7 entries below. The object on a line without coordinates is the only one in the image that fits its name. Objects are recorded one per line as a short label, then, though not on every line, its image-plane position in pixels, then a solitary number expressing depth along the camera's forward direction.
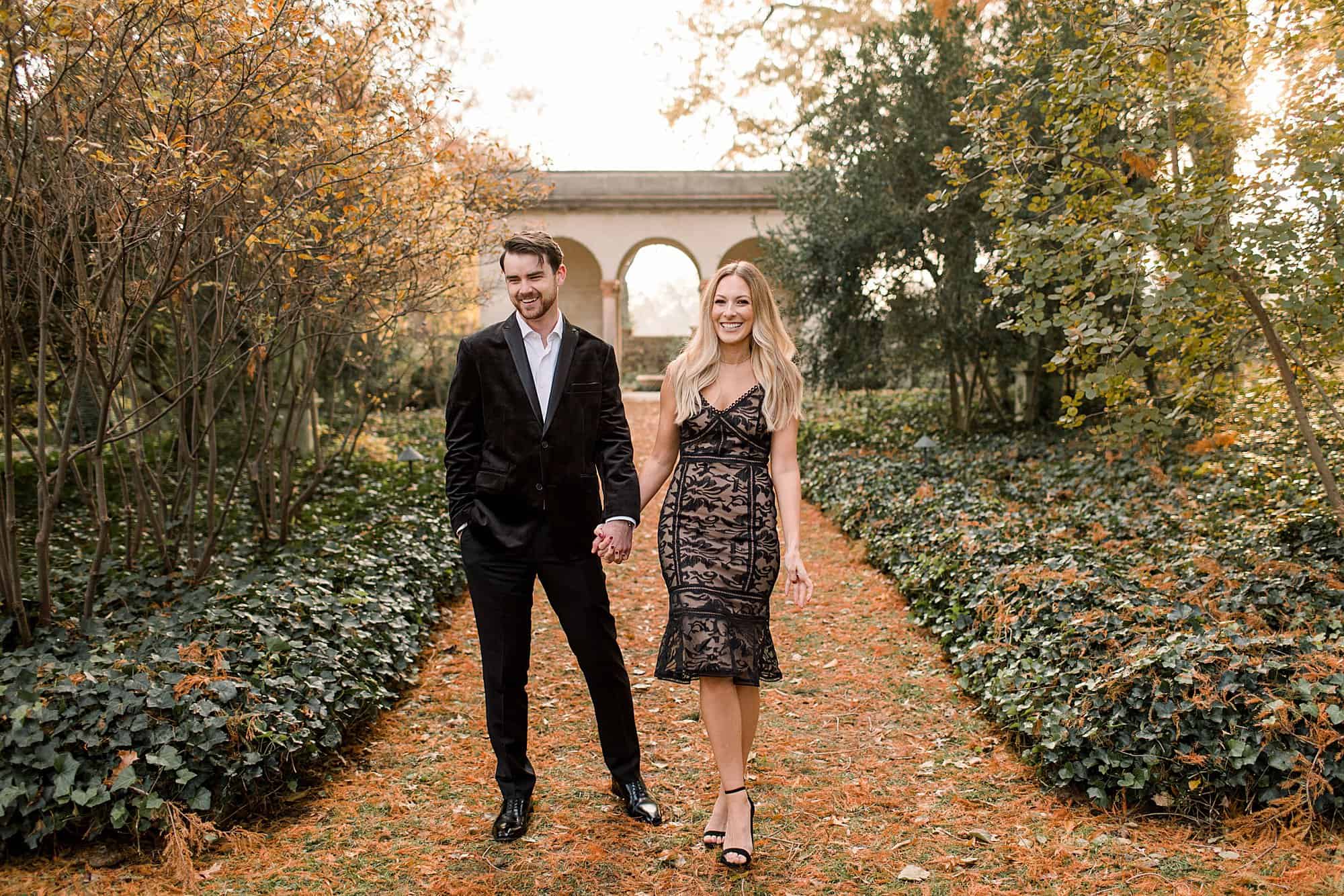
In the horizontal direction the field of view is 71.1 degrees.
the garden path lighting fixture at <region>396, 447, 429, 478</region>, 8.24
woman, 3.02
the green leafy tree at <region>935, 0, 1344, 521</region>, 4.04
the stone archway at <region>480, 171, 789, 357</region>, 19.50
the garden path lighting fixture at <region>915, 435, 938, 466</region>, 8.86
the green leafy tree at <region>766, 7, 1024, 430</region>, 10.02
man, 3.12
